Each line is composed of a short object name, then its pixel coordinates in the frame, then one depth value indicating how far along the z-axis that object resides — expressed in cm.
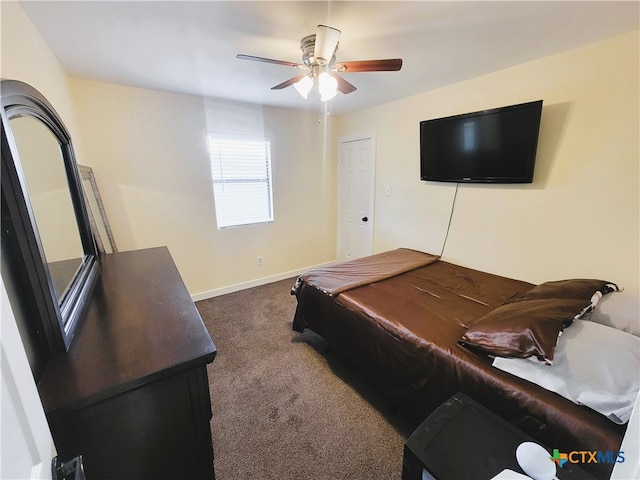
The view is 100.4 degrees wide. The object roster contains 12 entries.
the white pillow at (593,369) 100
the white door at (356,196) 366
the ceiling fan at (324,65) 144
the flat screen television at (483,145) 210
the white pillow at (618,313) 152
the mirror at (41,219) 71
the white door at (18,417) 44
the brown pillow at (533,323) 119
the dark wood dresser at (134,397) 74
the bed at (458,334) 110
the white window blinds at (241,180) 320
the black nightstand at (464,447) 88
